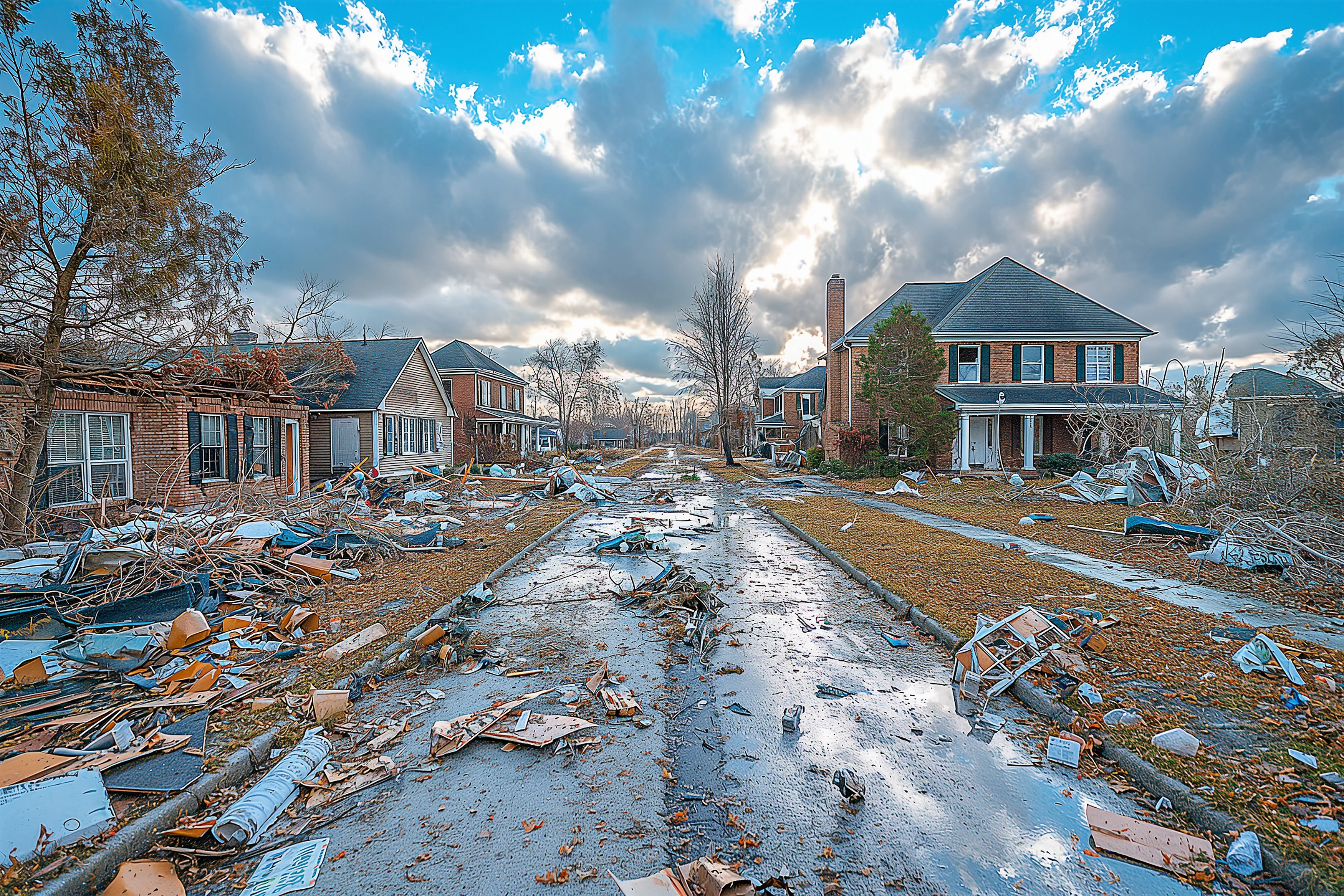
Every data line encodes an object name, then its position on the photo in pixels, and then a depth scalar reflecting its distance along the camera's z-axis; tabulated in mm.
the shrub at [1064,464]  23562
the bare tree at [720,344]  39344
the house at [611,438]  96375
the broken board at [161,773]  3631
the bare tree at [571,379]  59594
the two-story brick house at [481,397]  36500
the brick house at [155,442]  12438
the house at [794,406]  52125
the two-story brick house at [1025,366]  27391
